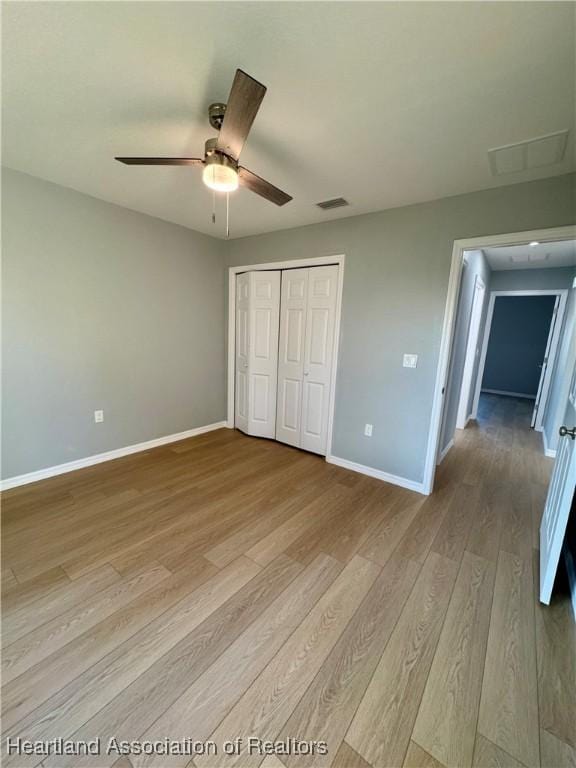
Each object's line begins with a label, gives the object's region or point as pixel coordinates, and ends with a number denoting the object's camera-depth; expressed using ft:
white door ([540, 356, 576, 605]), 4.96
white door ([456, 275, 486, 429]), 13.37
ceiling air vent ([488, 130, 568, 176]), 5.33
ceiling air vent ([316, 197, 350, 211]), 8.26
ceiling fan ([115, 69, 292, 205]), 3.67
